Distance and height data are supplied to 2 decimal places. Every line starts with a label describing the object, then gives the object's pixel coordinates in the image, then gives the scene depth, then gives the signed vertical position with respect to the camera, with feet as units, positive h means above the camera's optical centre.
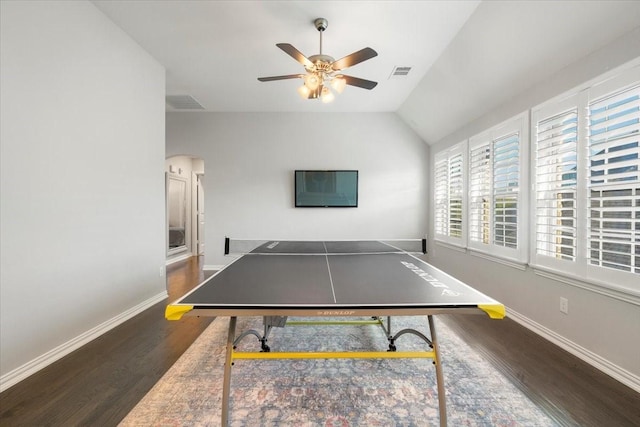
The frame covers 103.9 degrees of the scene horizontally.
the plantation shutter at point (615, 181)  5.28 +0.74
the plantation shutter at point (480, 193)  10.24 +0.90
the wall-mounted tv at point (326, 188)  15.40 +1.53
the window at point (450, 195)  12.23 +1.00
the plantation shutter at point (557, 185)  6.66 +0.80
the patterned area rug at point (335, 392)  4.56 -3.73
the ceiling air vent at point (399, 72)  10.59 +6.13
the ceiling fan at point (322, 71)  6.52 +4.03
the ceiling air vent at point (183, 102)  13.34 +6.18
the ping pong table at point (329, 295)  3.63 -1.32
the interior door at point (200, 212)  22.02 +0.05
